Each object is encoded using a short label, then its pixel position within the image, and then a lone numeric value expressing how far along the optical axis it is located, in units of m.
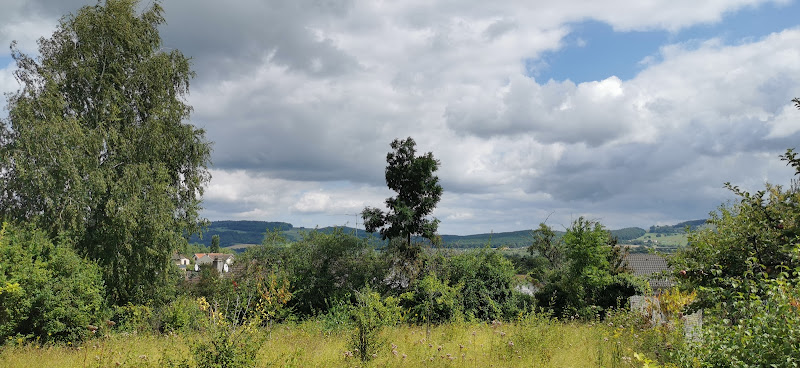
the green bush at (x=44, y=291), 11.77
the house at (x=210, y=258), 85.62
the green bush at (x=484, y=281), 18.78
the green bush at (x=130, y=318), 15.36
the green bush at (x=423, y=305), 17.24
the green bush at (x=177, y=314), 16.03
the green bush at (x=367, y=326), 8.14
